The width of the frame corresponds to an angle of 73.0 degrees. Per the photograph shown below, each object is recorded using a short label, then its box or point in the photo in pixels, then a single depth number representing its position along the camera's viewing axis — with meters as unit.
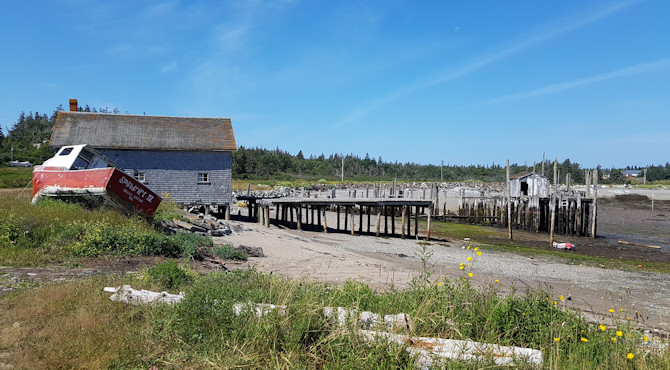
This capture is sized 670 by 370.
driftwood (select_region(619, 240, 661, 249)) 25.66
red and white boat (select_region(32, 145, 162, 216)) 15.17
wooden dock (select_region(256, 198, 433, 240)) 27.56
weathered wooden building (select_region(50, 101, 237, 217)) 26.27
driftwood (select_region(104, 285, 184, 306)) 6.79
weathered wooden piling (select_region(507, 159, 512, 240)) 29.97
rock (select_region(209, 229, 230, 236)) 18.93
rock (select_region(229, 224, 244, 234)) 21.60
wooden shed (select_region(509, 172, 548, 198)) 38.38
